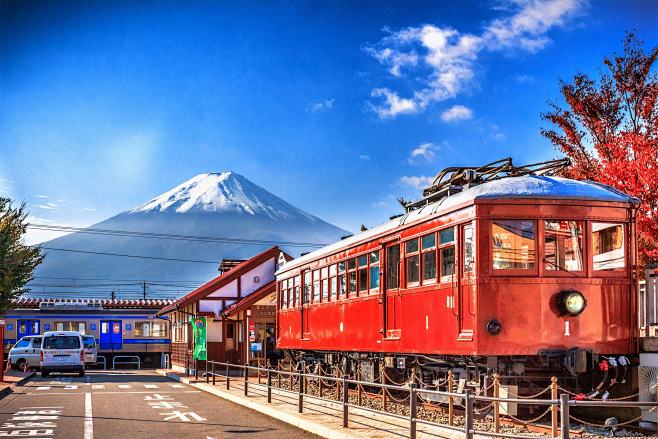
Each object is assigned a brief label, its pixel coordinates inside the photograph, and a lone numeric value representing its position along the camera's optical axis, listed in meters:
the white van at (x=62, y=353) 38.34
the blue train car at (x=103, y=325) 57.97
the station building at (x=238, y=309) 37.47
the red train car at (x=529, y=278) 14.19
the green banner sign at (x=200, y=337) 35.56
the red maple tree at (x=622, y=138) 18.59
